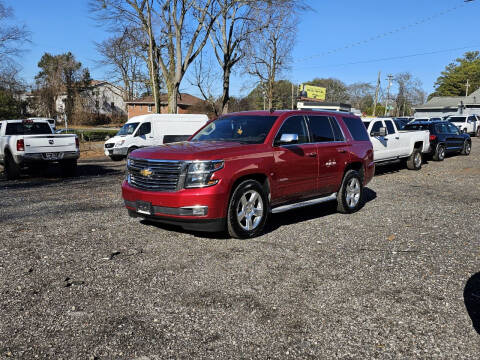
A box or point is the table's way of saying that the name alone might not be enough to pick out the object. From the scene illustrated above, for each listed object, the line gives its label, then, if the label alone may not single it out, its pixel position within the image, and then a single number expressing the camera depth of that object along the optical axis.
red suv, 5.06
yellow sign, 70.25
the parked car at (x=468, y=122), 31.40
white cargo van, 17.16
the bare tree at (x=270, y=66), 38.47
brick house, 67.00
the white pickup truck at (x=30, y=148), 10.94
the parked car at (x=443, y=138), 16.33
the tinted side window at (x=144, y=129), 17.45
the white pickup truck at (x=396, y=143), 12.35
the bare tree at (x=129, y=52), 24.53
